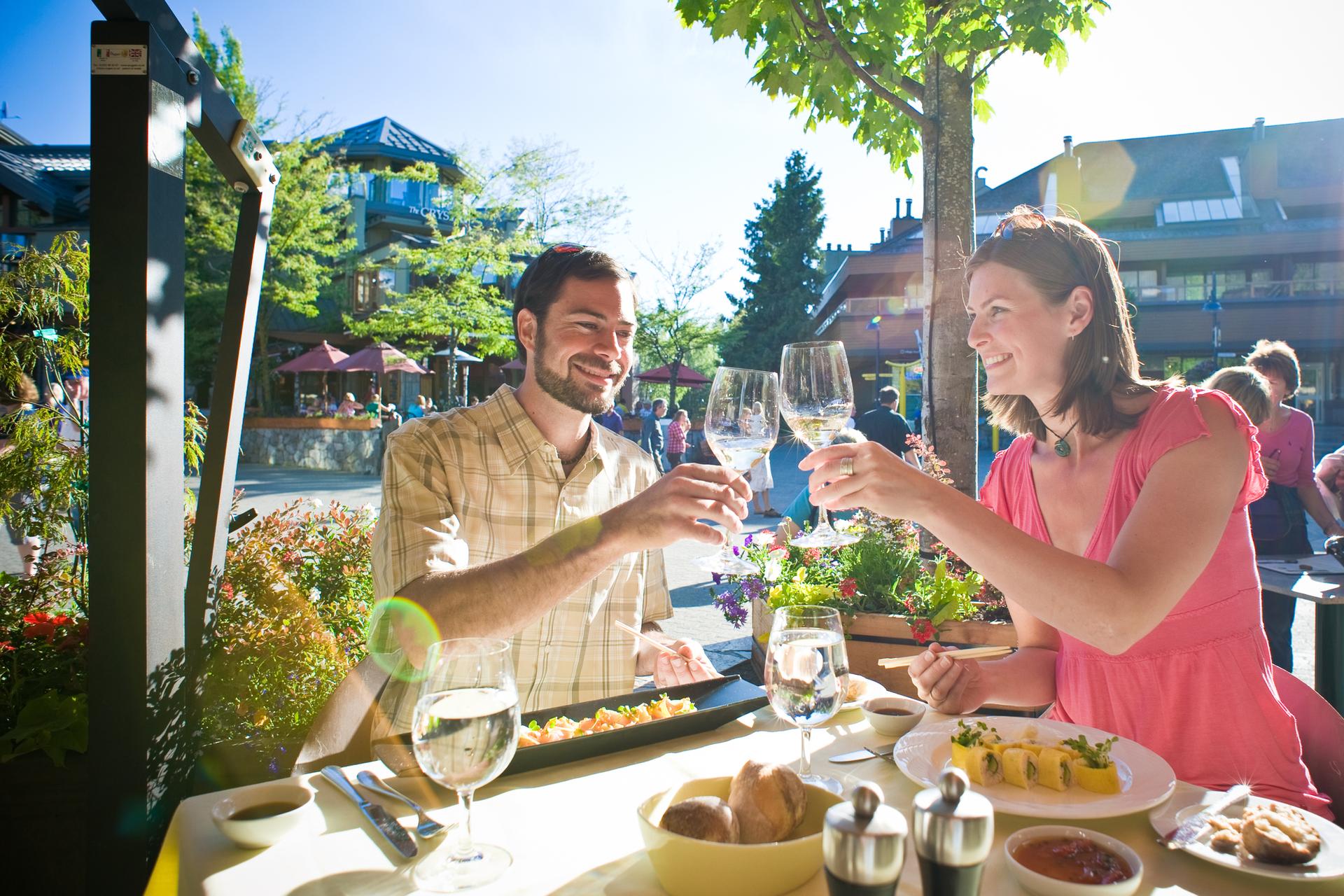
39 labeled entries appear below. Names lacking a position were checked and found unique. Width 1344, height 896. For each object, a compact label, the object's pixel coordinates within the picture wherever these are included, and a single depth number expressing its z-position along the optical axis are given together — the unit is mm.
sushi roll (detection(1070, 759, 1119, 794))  1274
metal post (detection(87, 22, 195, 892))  1863
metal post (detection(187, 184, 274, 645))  2572
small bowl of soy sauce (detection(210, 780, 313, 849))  1152
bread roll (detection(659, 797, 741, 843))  1002
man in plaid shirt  1882
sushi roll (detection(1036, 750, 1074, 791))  1301
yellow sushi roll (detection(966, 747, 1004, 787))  1319
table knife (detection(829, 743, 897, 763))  1500
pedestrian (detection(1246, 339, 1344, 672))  5191
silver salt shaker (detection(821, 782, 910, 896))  680
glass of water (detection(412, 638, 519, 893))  1066
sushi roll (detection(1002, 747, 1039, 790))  1314
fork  1195
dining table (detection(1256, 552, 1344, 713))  3604
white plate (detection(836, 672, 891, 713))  1820
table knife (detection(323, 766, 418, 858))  1141
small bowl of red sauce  950
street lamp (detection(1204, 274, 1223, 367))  26412
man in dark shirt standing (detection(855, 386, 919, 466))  9406
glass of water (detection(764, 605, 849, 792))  1267
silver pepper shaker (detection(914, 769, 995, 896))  682
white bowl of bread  970
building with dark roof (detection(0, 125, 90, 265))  22234
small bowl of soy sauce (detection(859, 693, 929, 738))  1620
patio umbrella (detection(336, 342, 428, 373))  21641
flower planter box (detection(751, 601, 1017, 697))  3512
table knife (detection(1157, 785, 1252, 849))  1118
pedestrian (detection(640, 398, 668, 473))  13875
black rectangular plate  1443
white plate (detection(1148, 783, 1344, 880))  1023
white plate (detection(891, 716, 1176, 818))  1192
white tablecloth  1062
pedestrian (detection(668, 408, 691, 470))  14953
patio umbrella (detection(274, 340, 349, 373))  22484
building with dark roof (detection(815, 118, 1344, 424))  29547
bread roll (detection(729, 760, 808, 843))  1041
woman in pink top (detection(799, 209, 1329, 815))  1490
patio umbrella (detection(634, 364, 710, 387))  25531
